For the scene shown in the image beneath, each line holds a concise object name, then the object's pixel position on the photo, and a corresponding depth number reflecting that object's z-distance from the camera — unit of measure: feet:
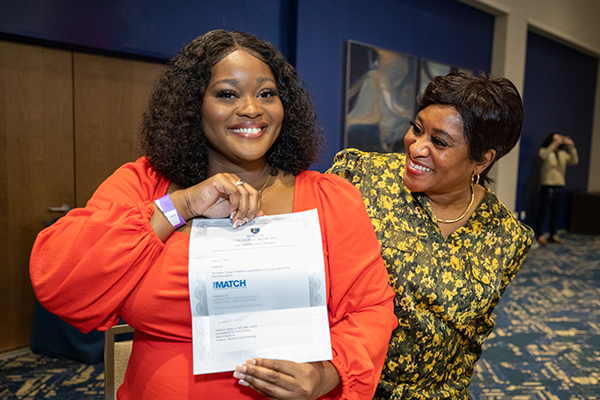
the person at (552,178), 21.67
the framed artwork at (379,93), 13.79
